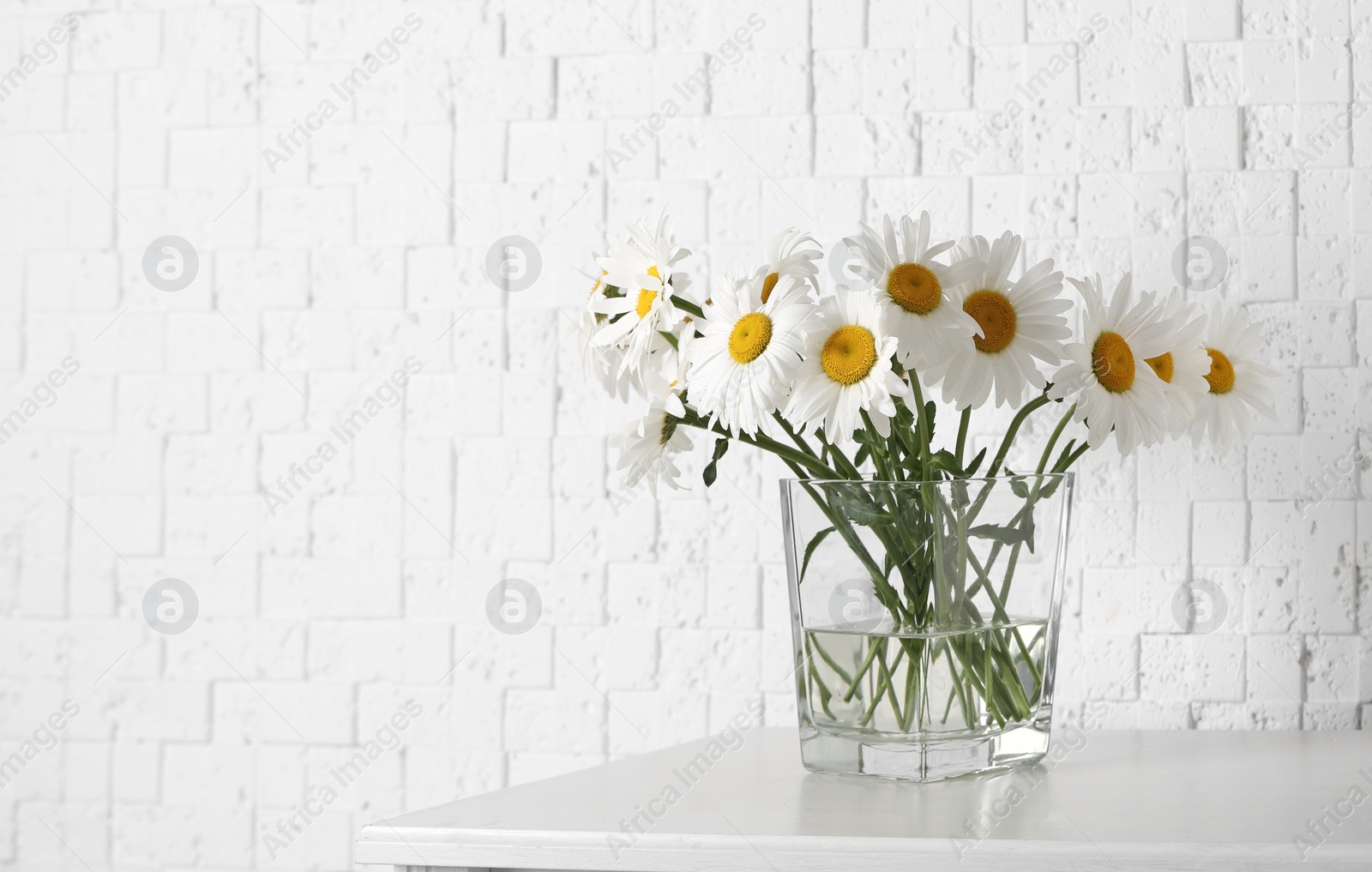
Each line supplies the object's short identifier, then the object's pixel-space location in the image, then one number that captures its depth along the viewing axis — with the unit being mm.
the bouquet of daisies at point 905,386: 1502
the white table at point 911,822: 1436
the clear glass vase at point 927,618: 1537
